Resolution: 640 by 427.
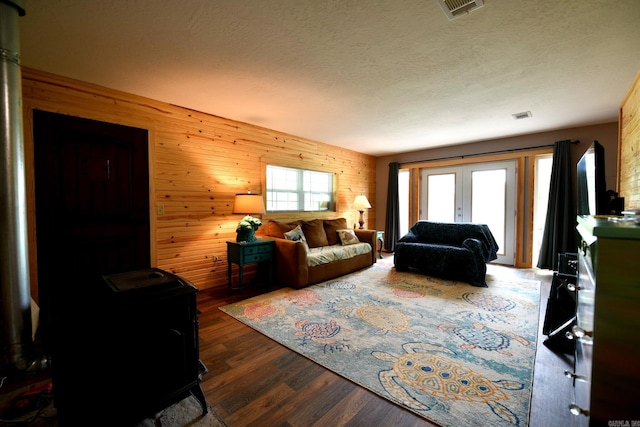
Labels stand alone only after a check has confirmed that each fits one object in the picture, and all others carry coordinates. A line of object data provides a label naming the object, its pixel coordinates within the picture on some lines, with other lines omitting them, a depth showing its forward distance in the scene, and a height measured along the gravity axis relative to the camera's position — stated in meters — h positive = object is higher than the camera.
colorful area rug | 1.57 -1.13
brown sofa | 3.53 -0.68
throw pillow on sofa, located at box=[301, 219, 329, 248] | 4.40 -0.47
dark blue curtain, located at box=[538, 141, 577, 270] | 4.22 -0.08
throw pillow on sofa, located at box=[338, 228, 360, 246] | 4.70 -0.56
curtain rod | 4.52 +1.01
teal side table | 3.38 -0.63
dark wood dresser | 0.80 -0.38
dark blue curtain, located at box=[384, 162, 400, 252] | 6.25 -0.10
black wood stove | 1.20 -0.71
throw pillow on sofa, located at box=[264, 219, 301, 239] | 4.09 -0.34
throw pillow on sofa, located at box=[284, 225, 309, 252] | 3.91 -0.44
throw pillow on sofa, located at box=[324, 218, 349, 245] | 4.77 -0.41
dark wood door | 2.44 +0.09
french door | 4.98 +0.18
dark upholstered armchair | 3.77 -0.69
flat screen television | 1.64 +0.15
